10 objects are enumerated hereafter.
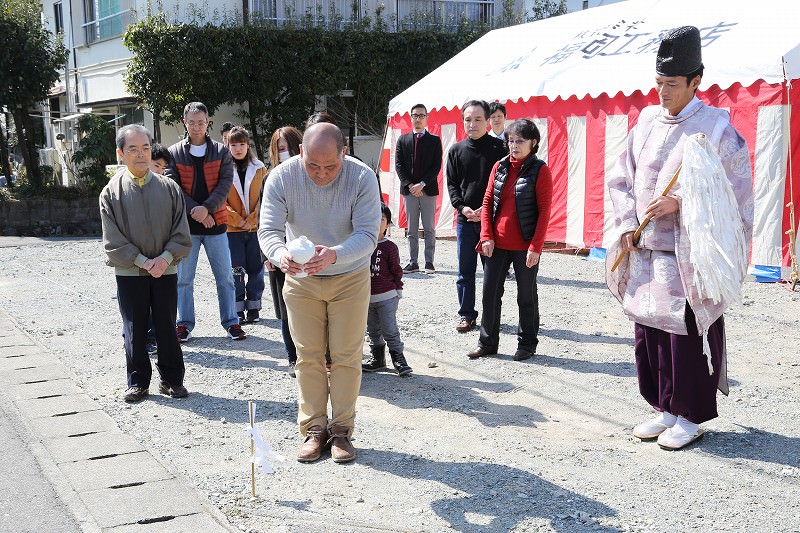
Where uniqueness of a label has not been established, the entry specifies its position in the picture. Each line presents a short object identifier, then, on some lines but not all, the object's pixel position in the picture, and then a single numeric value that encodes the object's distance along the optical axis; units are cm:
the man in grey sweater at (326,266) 414
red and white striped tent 941
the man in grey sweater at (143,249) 541
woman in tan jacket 751
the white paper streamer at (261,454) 389
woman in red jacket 623
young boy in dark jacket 595
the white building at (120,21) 2070
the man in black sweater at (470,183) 716
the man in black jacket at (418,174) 1038
